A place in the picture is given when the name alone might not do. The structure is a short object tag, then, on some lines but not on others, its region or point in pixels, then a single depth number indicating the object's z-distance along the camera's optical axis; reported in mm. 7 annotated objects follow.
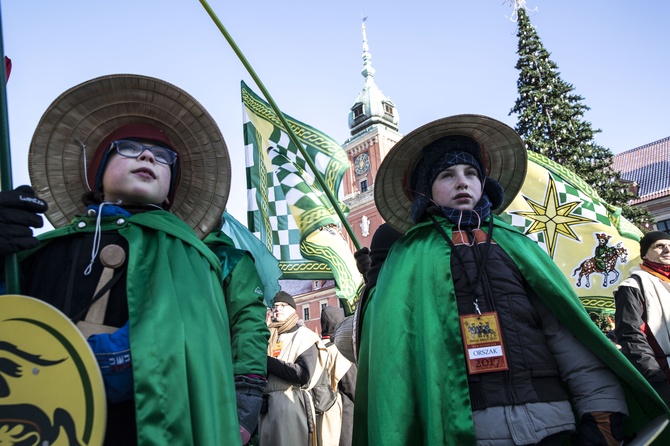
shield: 1446
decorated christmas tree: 19688
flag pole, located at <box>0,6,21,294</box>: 1731
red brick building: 52491
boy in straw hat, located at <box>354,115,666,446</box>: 2057
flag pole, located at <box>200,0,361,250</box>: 3025
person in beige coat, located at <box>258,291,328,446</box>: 5016
